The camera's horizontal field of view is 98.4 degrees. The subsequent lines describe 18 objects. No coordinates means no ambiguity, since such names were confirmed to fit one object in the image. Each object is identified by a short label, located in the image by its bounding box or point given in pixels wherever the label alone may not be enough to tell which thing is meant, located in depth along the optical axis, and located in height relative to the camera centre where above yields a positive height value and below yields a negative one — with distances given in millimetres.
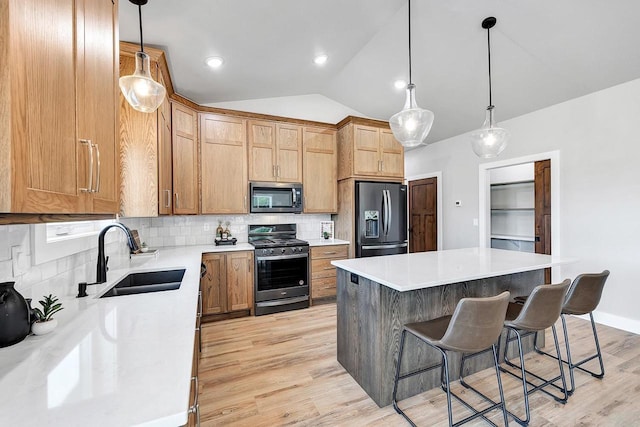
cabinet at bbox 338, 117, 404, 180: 3922 +919
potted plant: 1022 -393
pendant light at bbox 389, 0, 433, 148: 2080 +698
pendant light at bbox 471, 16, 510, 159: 2484 +686
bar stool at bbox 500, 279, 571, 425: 1671 -620
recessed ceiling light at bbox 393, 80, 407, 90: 3563 +1687
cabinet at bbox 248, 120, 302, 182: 3703 +871
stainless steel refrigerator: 3879 -79
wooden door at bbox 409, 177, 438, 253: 5250 -42
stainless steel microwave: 3693 +242
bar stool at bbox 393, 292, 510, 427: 1447 -624
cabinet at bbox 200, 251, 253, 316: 3203 -798
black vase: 914 -337
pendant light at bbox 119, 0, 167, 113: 1671 +793
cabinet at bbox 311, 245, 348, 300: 3738 -756
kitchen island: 1854 -649
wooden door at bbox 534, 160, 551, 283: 3598 +59
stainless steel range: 3422 -776
